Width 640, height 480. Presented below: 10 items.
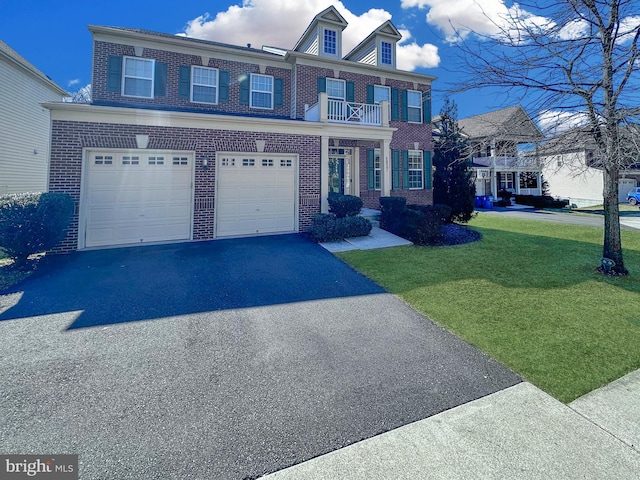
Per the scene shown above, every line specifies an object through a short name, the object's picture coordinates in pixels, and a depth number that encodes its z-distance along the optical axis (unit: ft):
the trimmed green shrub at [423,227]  32.37
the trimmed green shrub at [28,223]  22.77
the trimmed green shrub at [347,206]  36.01
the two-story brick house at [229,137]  29.30
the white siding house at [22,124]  45.83
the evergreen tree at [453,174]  43.70
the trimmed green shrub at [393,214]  35.42
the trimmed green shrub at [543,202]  87.10
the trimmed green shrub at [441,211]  34.65
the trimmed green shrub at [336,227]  32.65
